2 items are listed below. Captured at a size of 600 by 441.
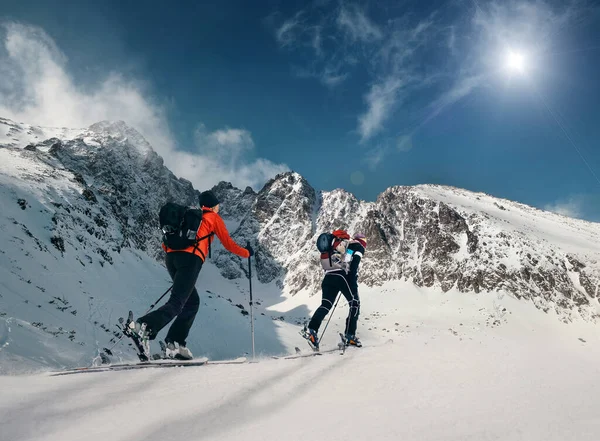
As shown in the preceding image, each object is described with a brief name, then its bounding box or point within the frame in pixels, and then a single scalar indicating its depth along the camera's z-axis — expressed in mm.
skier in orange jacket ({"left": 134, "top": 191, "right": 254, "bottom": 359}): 4723
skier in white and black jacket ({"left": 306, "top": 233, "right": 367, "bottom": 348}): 7152
